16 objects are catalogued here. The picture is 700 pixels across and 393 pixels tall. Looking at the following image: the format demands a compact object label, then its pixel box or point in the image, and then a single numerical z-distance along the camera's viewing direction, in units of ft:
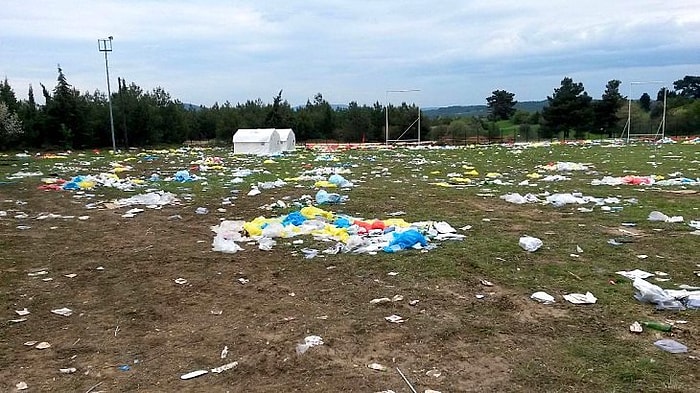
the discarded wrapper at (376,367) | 10.39
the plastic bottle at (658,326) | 11.66
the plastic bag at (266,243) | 20.19
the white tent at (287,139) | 99.14
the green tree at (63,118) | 108.78
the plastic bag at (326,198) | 30.42
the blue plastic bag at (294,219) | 23.24
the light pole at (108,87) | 97.09
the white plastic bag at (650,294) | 13.14
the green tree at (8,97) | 106.73
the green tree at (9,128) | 84.60
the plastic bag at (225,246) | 20.06
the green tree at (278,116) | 143.02
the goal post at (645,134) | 108.13
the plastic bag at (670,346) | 10.69
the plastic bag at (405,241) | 19.10
